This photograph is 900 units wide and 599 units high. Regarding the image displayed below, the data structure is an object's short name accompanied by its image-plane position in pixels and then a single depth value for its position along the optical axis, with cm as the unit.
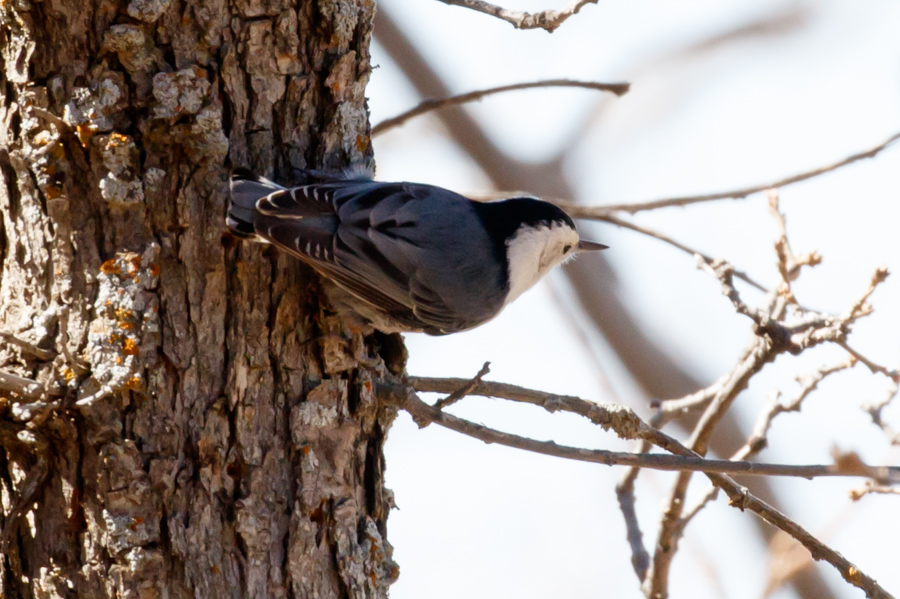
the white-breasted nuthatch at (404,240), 347
